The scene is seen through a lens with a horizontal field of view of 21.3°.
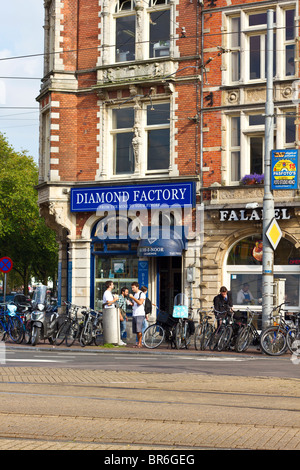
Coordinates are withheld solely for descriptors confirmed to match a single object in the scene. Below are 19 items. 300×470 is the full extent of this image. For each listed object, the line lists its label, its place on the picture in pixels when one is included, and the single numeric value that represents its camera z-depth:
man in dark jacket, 21.14
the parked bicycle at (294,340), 19.20
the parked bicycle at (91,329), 21.86
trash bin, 21.34
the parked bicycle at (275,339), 19.11
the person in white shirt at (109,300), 21.61
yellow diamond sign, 20.67
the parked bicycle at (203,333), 20.82
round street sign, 31.24
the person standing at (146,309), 22.03
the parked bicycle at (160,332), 21.25
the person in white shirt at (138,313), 21.78
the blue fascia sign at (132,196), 25.94
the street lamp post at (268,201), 20.59
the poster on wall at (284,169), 21.98
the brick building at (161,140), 25.23
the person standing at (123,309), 22.92
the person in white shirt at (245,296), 25.44
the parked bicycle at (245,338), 20.09
